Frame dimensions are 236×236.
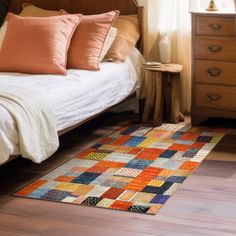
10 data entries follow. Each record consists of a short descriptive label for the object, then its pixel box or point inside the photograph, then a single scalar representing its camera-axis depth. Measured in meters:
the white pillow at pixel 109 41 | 4.39
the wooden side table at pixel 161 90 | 4.48
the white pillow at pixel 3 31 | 4.54
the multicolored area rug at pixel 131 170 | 3.14
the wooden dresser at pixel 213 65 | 4.25
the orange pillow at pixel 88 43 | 4.21
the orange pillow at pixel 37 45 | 4.07
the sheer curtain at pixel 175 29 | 4.68
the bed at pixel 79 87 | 3.14
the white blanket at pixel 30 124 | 3.14
